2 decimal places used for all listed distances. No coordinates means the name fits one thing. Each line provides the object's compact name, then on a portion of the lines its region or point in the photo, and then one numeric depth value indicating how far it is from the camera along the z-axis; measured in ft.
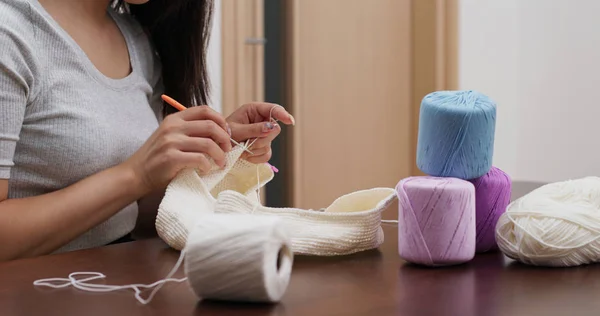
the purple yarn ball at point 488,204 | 3.81
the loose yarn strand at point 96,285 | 3.37
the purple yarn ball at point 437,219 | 3.58
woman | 4.18
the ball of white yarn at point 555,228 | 3.61
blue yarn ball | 3.70
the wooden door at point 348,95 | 10.44
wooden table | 3.22
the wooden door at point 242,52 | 9.37
